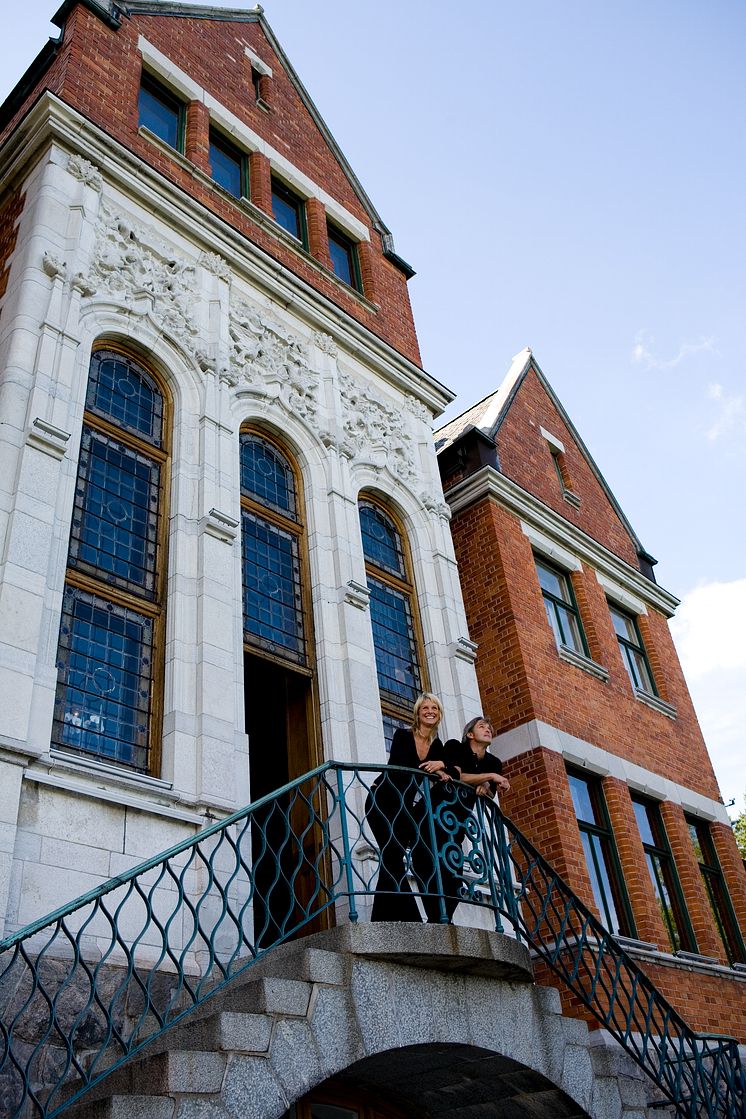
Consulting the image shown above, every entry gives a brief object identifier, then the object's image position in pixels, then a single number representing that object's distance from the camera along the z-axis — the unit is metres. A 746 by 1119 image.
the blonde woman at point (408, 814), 7.23
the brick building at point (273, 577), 7.15
